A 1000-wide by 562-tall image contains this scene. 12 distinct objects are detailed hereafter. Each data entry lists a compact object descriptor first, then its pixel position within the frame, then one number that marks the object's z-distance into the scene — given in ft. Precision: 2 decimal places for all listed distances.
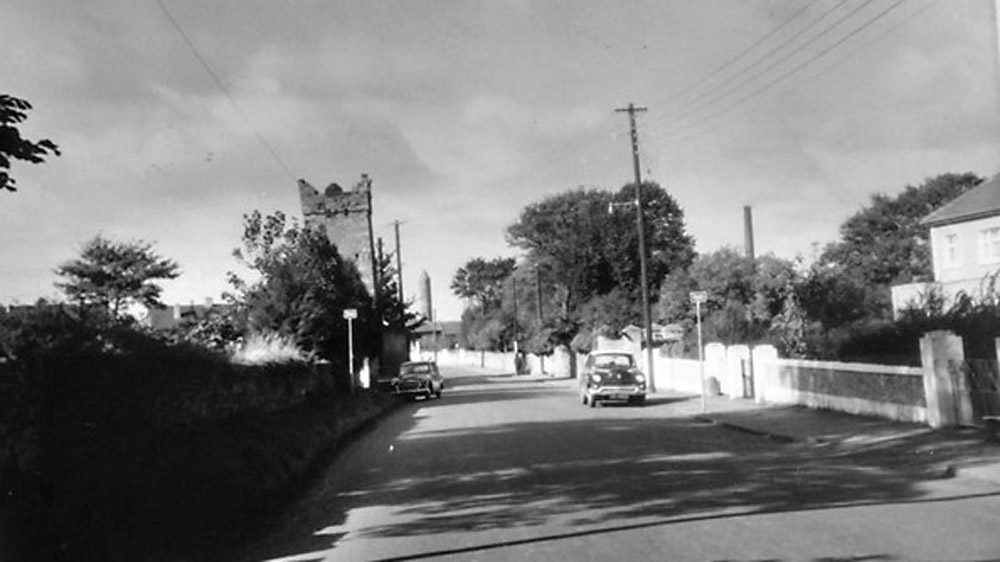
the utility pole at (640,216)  119.55
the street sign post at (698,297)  82.37
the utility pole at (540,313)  237.45
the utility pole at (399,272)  193.43
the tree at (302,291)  106.52
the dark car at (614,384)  101.14
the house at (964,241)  143.02
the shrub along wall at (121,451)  27.37
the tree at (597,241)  264.93
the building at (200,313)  101.31
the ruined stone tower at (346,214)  217.97
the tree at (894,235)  253.44
